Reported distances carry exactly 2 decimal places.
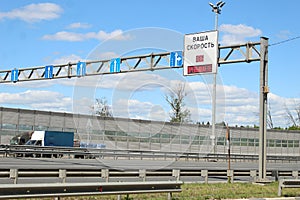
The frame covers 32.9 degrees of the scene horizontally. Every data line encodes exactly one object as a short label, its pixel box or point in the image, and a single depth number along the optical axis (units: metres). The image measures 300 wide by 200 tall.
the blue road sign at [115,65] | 32.50
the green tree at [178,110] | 51.61
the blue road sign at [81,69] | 34.49
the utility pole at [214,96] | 49.97
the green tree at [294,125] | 110.38
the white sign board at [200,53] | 26.14
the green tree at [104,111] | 67.26
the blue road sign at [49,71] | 36.44
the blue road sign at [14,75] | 38.72
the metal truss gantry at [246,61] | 23.22
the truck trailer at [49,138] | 51.19
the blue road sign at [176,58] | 28.88
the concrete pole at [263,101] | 23.17
